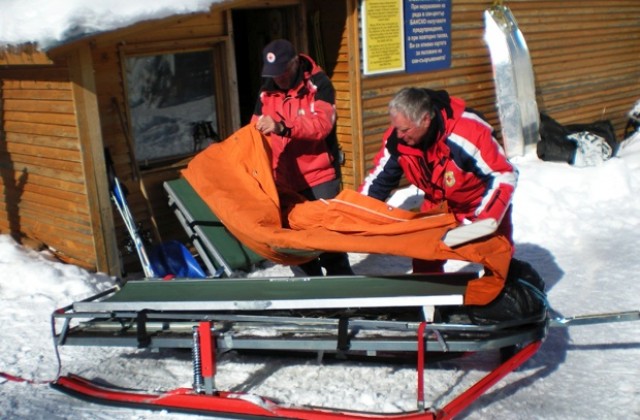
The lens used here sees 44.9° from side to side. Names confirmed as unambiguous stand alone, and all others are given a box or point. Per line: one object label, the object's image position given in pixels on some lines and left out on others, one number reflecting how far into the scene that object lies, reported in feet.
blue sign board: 28.94
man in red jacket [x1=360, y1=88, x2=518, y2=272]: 14.25
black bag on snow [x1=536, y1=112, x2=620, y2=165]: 33.06
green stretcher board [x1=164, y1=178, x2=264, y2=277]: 21.25
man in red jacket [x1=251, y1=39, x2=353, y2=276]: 17.46
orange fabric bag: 12.80
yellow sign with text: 27.30
